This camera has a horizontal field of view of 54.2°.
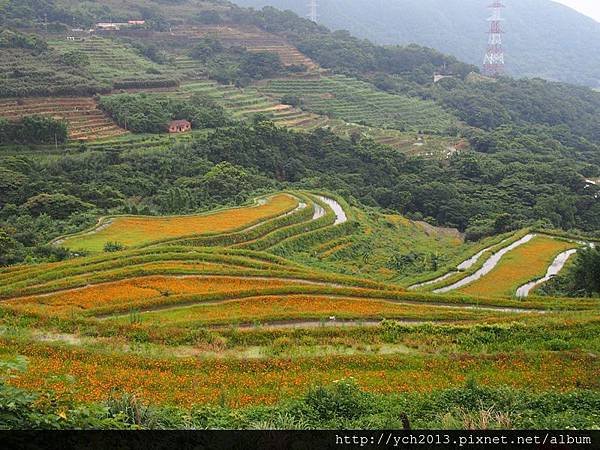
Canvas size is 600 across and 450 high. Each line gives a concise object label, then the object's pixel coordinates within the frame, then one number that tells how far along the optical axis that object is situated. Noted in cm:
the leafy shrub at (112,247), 3068
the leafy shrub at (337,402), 1136
